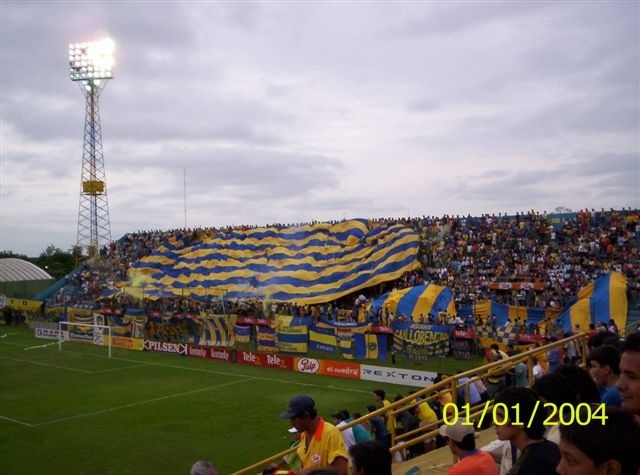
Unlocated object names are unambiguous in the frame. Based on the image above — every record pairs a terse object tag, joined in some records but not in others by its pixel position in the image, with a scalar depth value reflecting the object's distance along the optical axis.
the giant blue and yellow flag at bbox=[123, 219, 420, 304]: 36.84
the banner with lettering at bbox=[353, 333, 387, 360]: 25.47
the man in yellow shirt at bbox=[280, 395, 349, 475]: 5.20
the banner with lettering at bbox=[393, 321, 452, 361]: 24.61
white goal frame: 35.74
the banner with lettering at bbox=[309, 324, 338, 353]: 27.16
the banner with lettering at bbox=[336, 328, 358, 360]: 26.42
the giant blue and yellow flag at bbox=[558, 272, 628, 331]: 23.42
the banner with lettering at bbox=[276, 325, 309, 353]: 27.72
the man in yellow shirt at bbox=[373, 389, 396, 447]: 8.20
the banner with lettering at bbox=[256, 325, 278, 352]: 28.89
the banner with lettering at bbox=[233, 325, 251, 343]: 30.98
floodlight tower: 54.34
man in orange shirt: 4.13
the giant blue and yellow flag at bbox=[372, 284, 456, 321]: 28.88
